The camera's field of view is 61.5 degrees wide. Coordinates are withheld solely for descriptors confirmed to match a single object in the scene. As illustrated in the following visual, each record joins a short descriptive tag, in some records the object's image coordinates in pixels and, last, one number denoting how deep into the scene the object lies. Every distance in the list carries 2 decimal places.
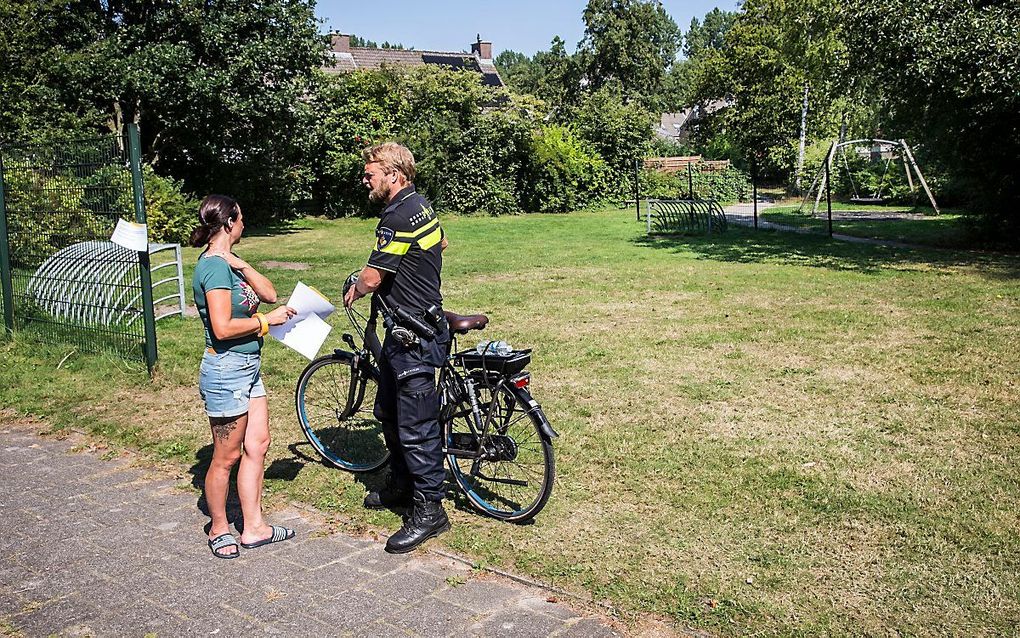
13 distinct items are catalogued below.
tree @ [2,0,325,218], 18.75
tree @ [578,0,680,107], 62.62
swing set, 25.14
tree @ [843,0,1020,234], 13.22
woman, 4.05
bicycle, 4.44
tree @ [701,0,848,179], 35.81
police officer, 4.21
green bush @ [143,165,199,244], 18.31
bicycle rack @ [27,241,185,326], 7.84
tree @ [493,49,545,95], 98.81
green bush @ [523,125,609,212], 29.62
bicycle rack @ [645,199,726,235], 21.64
